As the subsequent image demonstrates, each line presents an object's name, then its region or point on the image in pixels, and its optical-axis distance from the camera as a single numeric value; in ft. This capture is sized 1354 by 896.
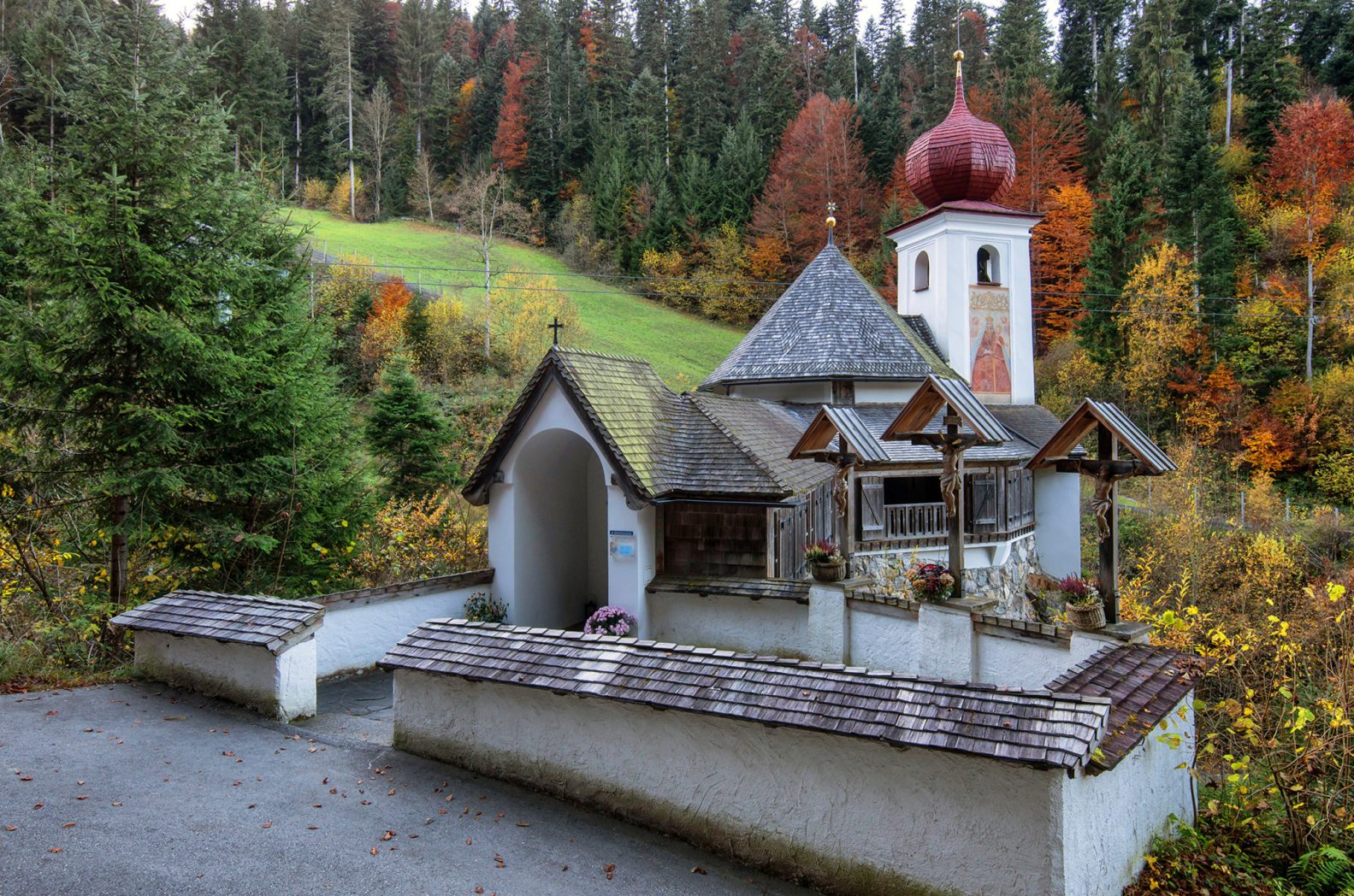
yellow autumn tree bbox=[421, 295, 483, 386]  94.68
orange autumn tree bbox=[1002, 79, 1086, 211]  110.63
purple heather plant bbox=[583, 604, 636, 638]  31.01
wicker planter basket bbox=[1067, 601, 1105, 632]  19.93
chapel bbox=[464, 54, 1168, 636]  32.27
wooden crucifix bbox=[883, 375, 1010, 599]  22.80
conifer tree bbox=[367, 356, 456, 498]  59.62
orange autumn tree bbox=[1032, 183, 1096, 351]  106.11
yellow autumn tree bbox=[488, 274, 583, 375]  94.22
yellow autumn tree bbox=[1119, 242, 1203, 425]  92.32
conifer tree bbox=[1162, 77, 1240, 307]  94.73
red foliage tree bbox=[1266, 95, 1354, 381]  93.45
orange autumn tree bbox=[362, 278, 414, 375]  90.68
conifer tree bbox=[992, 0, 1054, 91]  115.65
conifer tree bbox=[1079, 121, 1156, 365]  96.58
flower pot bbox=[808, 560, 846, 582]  27.04
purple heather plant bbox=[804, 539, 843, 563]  27.25
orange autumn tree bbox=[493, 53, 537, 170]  157.99
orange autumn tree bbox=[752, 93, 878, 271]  126.31
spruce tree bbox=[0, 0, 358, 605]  28.84
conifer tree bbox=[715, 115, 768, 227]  134.41
